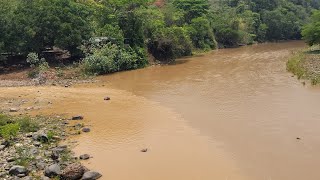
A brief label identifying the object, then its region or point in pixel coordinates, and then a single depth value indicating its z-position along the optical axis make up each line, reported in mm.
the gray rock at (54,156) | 13422
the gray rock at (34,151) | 13734
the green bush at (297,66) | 29272
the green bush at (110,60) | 31875
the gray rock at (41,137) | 15148
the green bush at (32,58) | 31234
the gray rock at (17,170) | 11938
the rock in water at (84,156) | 13762
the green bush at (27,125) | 16484
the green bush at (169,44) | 39000
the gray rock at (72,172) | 11789
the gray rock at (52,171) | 11961
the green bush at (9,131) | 14781
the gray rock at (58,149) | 13969
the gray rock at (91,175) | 11906
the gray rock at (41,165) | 12617
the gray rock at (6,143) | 14530
